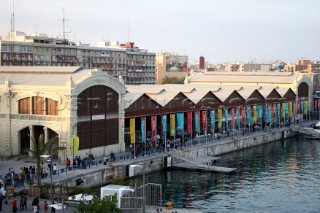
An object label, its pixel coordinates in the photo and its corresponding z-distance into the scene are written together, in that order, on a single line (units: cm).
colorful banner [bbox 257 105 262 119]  11694
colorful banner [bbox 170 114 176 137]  8917
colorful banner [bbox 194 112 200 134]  9574
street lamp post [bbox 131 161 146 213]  4504
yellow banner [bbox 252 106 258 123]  11381
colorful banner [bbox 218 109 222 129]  10212
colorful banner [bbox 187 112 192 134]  9306
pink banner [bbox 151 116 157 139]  8375
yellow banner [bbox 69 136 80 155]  6662
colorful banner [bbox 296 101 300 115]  13300
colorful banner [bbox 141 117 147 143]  8143
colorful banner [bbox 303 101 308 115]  13638
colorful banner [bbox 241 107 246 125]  10962
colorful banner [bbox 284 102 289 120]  12638
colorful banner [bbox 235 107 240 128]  10912
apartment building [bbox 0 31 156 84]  12638
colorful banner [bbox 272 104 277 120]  12094
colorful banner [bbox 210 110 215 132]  10000
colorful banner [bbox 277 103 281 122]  12412
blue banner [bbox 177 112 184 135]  9131
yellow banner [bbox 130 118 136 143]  7719
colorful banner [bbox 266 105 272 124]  11875
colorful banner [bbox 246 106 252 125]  11246
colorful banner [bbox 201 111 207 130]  9789
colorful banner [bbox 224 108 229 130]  10502
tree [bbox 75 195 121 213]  3656
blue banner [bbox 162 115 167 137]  8672
